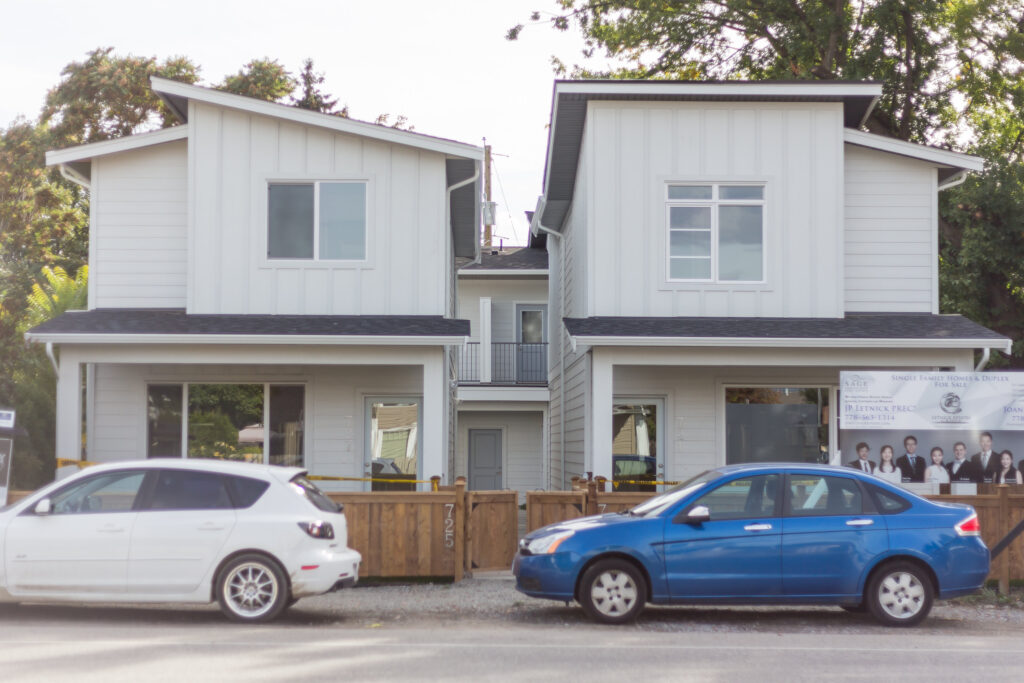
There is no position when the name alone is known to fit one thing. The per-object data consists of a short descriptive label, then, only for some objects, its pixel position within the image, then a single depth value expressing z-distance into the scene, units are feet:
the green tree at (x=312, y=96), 126.31
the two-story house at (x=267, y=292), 52.49
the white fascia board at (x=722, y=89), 55.98
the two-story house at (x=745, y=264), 53.31
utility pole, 148.01
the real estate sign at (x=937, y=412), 47.88
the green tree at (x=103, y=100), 113.60
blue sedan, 35.78
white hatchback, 34.94
